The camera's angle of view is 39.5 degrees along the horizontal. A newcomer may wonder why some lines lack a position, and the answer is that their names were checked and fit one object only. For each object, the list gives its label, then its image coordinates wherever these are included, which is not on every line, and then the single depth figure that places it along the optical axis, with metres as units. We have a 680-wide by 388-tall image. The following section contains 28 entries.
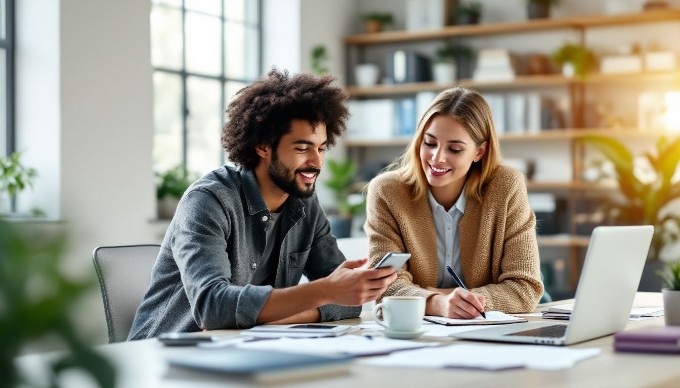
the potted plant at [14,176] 4.29
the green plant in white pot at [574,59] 5.83
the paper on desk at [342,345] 1.53
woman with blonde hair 2.63
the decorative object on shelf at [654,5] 5.71
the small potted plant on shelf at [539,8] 6.01
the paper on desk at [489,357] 1.38
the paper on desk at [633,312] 2.20
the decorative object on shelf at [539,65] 6.05
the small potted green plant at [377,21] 6.57
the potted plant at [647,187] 5.41
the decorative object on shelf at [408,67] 6.41
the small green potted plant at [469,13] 6.23
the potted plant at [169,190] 5.16
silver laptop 1.63
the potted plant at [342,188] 6.19
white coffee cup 1.73
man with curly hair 1.90
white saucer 1.72
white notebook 1.99
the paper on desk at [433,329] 1.80
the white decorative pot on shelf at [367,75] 6.57
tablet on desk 1.76
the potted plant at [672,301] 1.96
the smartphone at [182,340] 1.62
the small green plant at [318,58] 6.28
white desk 1.23
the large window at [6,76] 4.57
